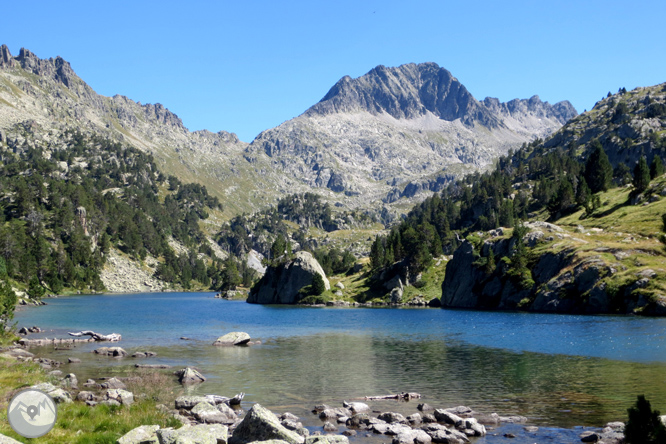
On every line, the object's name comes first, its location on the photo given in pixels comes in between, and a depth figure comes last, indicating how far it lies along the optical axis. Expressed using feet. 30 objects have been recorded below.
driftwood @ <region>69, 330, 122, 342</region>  236.22
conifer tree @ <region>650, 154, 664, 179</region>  534.78
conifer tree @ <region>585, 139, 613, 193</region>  621.72
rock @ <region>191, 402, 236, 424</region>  99.48
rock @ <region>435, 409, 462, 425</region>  98.89
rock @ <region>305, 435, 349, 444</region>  72.49
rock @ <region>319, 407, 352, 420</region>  105.19
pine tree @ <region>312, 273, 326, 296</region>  564.71
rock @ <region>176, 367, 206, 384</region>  141.08
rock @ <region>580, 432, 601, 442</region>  88.02
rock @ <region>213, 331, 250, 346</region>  226.38
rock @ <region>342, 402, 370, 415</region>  110.52
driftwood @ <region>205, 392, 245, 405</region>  116.01
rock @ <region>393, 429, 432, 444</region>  87.40
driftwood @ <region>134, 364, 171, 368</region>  161.99
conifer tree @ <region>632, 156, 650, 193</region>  485.56
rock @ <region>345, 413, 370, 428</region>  99.77
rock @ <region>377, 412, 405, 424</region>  102.38
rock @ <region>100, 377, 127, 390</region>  125.64
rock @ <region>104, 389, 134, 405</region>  104.47
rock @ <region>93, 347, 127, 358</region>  188.85
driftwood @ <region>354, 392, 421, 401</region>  122.52
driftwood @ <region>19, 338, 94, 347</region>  208.54
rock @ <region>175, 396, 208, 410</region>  110.83
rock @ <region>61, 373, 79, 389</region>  121.35
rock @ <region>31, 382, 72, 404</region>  90.53
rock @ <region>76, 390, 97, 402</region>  106.21
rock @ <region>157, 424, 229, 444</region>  63.87
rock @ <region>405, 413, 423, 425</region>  100.99
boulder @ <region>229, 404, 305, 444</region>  76.64
